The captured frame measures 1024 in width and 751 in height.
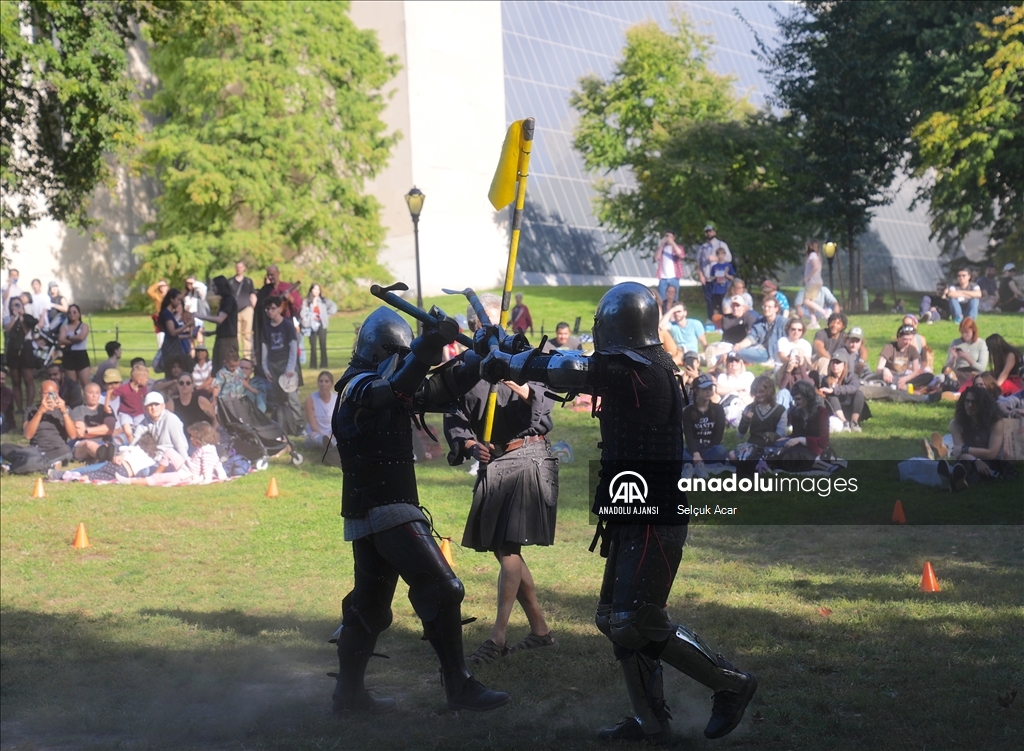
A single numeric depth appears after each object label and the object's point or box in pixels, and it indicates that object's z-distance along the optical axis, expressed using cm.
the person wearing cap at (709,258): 1897
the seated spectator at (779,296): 1606
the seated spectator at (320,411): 1410
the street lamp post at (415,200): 1941
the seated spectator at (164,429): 1304
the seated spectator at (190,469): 1291
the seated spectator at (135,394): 1391
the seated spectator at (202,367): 1527
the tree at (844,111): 2841
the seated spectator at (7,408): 1606
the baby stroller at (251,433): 1372
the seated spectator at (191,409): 1371
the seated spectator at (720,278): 1883
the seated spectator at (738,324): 1638
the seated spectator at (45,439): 1364
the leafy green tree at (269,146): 3206
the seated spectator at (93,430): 1383
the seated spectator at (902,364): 1454
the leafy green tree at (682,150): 3061
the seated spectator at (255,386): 1428
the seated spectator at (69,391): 1558
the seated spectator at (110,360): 1590
